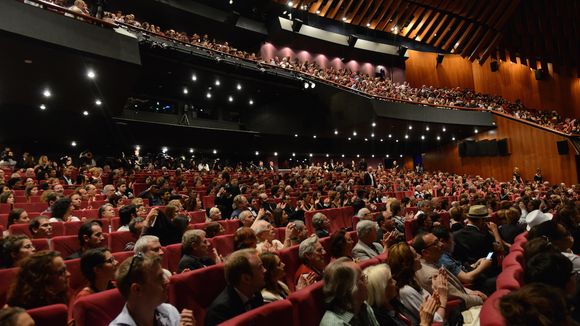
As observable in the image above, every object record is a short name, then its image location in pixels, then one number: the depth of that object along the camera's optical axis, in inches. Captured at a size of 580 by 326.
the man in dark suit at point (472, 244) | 130.4
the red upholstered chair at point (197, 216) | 192.1
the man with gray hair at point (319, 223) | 158.9
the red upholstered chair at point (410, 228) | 175.5
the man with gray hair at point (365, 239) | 127.2
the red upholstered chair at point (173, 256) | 113.3
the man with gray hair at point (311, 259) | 100.2
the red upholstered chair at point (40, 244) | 110.6
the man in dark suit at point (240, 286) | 70.1
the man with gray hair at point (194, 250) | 102.3
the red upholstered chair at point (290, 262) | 104.2
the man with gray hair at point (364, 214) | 180.4
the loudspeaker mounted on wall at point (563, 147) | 520.7
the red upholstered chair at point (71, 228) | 145.7
